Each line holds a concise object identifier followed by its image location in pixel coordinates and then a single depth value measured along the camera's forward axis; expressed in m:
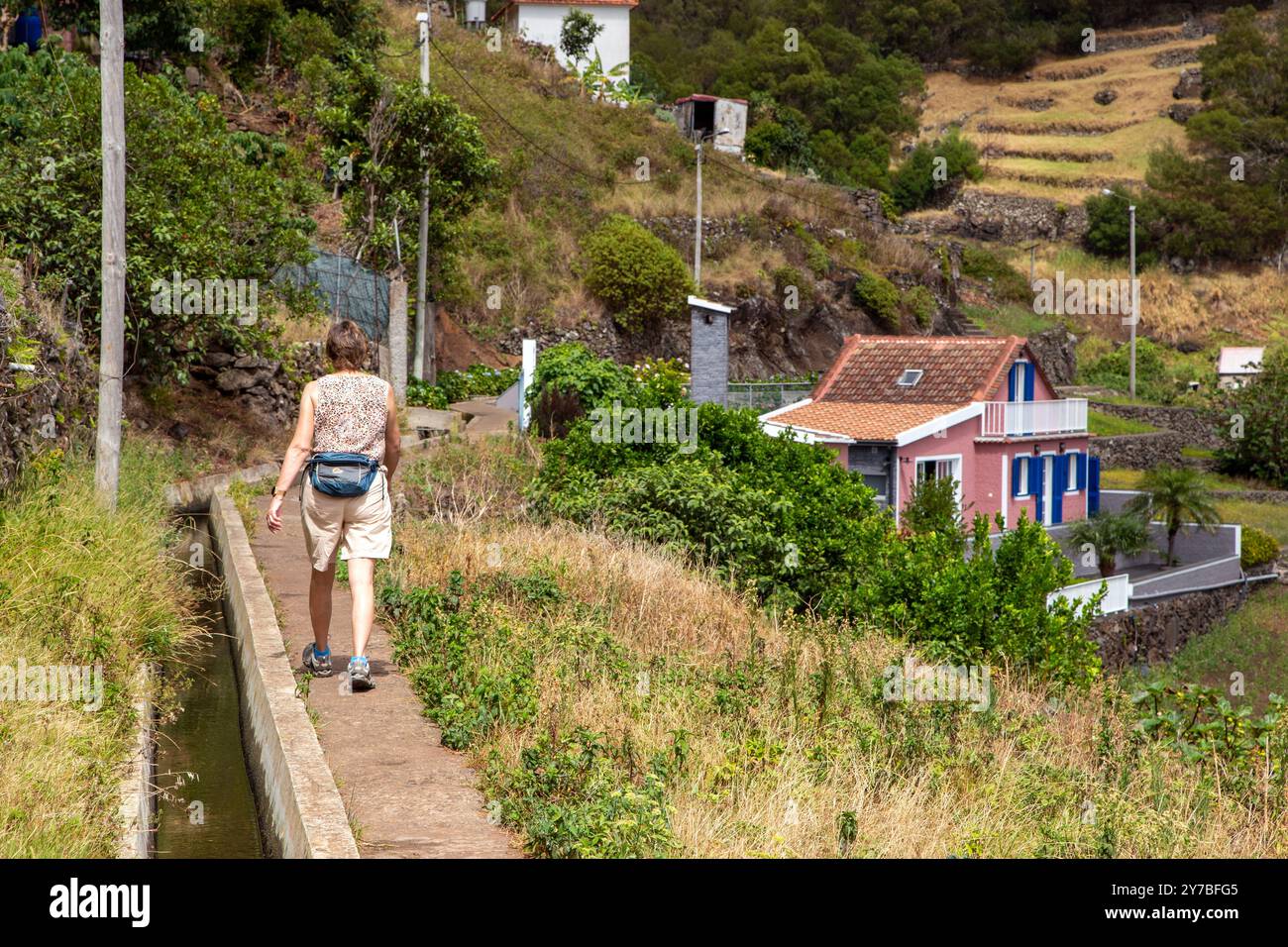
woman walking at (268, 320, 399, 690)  7.89
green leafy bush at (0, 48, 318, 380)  18.92
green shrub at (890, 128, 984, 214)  79.12
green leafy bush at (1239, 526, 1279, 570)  33.19
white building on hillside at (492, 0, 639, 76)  61.31
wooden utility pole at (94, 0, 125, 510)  13.77
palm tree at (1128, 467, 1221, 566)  33.06
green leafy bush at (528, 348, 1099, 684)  16.02
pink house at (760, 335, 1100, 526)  31.77
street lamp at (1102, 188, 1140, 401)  54.81
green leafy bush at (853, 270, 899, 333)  52.16
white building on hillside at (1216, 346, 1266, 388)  54.44
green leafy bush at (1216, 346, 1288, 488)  44.78
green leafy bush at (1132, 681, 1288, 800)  8.99
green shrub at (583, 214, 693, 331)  44.75
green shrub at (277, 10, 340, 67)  37.31
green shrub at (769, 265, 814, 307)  49.88
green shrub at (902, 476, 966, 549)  26.59
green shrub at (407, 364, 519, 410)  30.89
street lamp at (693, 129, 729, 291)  47.06
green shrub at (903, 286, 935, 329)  54.34
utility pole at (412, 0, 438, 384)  31.61
